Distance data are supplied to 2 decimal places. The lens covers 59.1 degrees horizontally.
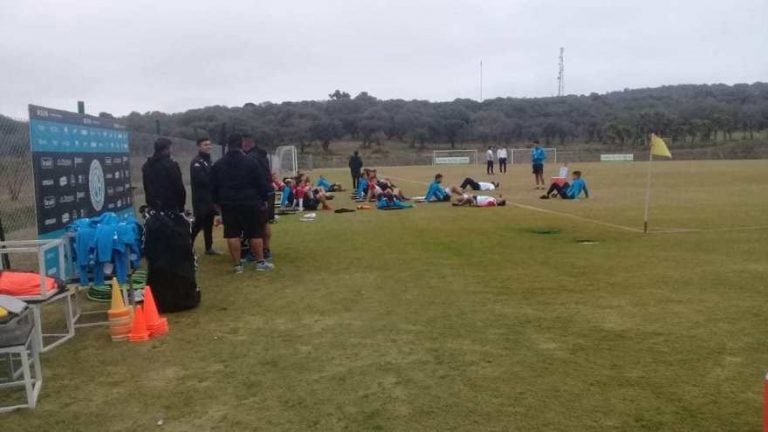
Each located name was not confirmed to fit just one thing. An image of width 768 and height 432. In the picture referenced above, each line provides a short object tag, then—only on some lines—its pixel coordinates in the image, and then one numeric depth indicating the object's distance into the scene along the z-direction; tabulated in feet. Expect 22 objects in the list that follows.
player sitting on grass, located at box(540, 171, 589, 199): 70.59
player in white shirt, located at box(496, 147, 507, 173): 132.36
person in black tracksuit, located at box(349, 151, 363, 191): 95.91
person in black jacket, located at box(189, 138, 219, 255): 34.37
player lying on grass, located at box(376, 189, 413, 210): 65.87
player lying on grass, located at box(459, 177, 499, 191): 82.58
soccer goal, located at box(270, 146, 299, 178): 130.42
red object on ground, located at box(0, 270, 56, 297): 18.56
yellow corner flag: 41.49
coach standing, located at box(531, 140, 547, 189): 88.02
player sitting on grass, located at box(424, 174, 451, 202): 72.95
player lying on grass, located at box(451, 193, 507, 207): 64.13
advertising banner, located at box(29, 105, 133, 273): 27.63
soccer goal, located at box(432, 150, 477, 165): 237.45
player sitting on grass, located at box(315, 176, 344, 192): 87.30
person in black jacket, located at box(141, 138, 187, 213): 25.38
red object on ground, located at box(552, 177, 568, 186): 71.52
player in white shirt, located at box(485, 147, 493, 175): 132.77
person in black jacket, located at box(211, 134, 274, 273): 30.30
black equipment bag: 23.89
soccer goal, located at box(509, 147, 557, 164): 237.45
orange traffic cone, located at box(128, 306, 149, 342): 20.67
